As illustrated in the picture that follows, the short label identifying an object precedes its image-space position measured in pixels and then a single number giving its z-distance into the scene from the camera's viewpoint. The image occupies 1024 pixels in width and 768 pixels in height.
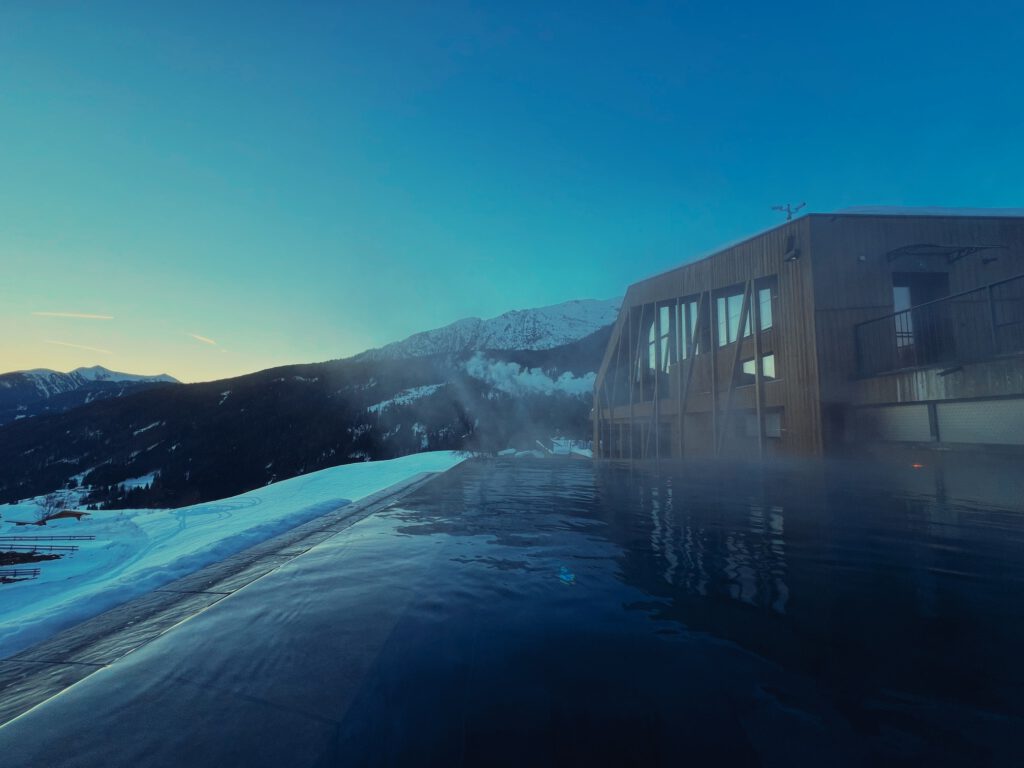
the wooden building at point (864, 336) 6.49
